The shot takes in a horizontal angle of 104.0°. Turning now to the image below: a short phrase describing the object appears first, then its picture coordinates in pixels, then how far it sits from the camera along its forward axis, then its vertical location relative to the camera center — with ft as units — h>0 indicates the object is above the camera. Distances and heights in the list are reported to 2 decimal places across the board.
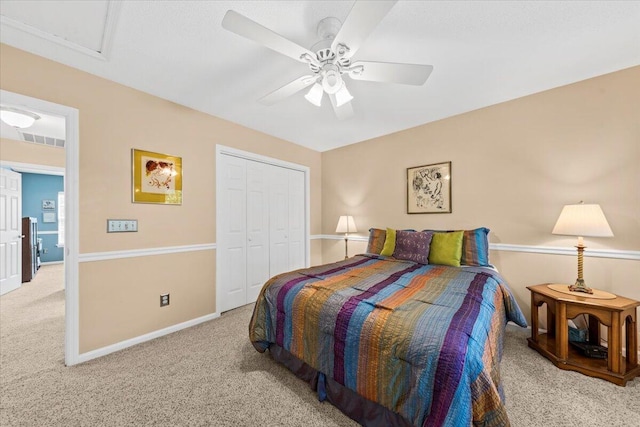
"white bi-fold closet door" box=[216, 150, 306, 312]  10.61 -0.63
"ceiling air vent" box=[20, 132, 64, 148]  12.69 +3.89
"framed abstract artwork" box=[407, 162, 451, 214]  10.31 +1.02
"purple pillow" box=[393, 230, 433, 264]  8.87 -1.25
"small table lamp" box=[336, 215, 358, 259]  12.53 -0.65
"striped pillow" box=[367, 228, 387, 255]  10.40 -1.21
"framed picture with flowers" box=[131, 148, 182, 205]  8.00 +1.17
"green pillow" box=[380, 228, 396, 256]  9.81 -1.26
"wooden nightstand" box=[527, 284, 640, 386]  5.69 -3.04
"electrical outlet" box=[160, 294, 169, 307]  8.48 -2.99
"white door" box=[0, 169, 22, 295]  12.42 -0.97
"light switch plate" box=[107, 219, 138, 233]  7.43 -0.40
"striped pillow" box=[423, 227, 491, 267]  8.30 -1.21
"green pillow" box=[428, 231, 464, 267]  8.35 -1.25
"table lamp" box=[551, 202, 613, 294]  6.30 -0.33
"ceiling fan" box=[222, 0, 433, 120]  4.07 +3.16
